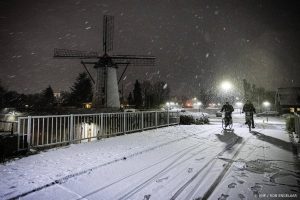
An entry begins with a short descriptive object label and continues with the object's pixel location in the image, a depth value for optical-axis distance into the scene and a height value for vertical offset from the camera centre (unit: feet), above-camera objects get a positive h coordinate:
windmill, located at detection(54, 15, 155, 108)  107.86 +14.30
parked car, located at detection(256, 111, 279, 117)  139.85 -4.40
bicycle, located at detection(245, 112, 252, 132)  46.31 -1.94
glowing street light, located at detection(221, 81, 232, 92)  98.13 +10.21
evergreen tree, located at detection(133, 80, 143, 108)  275.80 +16.98
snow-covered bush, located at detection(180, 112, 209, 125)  60.29 -2.85
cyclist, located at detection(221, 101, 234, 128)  46.14 -0.76
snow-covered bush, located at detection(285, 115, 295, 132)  43.08 -3.31
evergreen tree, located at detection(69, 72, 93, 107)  259.80 +20.56
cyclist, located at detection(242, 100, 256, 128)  47.03 -0.17
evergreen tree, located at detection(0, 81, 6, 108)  244.83 +16.18
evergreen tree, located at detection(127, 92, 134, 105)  291.17 +11.28
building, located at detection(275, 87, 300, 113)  161.48 +6.32
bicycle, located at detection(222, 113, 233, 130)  46.13 -2.40
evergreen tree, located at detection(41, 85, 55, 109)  298.56 +20.38
